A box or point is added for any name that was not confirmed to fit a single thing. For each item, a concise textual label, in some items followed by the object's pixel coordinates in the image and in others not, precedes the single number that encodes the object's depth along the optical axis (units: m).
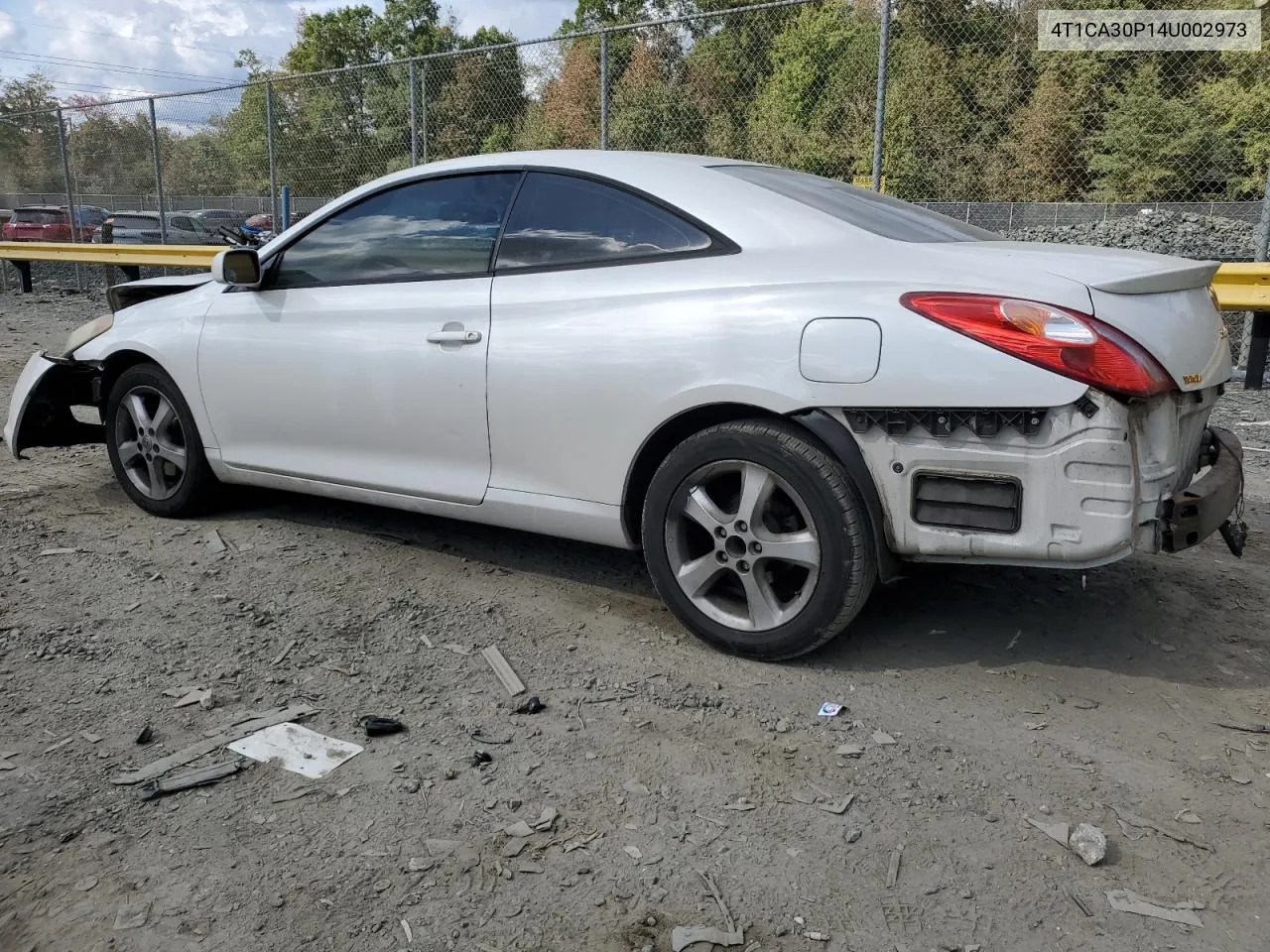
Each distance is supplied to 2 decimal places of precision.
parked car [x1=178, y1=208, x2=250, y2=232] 16.02
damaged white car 2.90
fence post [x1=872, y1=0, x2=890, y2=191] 8.34
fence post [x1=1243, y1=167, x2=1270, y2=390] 7.89
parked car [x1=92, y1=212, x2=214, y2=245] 15.34
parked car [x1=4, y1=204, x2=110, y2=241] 18.09
